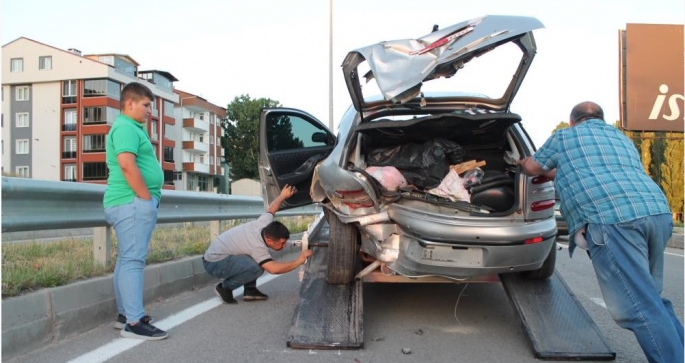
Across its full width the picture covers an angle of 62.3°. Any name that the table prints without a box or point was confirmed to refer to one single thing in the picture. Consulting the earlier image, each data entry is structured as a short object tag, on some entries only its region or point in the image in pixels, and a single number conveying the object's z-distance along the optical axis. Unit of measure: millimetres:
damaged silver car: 3996
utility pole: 23266
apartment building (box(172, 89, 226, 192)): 68750
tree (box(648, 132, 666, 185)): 33500
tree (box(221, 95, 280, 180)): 62562
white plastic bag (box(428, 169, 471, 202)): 4188
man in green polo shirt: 4051
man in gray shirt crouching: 5109
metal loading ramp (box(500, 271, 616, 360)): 3713
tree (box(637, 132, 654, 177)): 31375
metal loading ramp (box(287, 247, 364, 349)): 3908
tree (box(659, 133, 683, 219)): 29906
